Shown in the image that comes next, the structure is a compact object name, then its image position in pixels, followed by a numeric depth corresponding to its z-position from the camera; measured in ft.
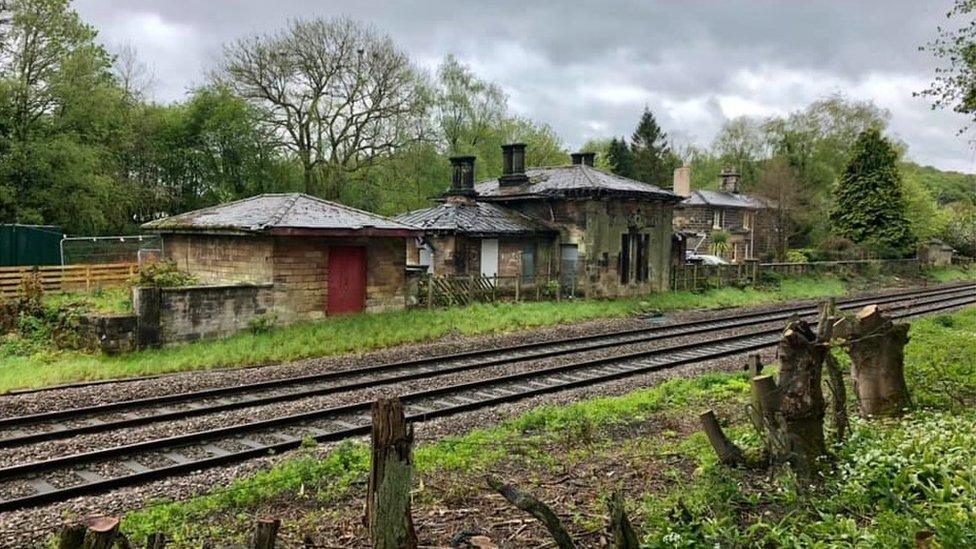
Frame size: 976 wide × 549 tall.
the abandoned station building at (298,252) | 58.65
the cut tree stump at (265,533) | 11.83
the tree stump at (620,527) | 13.01
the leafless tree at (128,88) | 120.15
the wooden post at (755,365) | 28.09
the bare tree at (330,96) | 116.47
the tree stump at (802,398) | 18.62
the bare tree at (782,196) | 160.76
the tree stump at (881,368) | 24.21
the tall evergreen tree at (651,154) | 187.21
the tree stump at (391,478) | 13.19
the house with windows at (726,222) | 160.97
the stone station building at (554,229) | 85.20
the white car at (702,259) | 129.18
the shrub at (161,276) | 56.34
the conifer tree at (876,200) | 145.79
